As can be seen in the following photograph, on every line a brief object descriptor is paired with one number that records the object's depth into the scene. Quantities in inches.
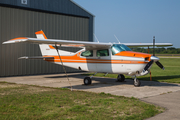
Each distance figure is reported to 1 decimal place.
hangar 633.0
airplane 389.7
